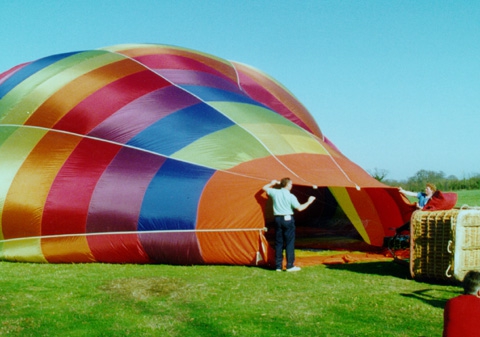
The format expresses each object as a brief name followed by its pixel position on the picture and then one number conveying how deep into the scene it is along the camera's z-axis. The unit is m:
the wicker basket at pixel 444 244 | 6.88
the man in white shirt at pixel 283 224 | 8.03
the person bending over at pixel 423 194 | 9.44
